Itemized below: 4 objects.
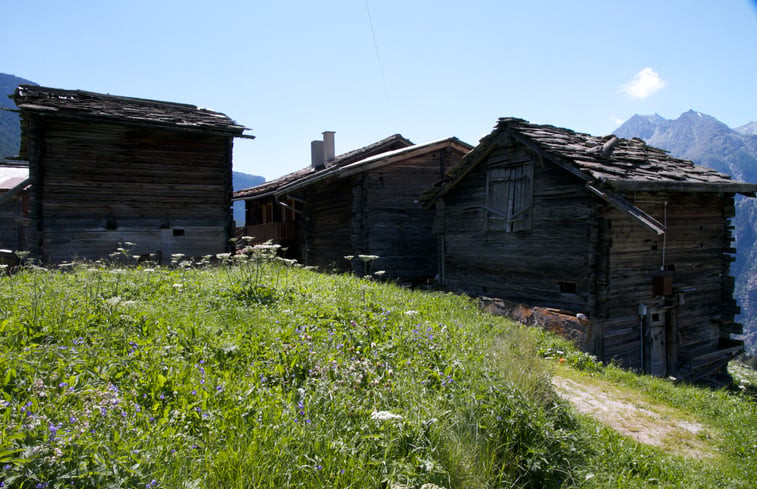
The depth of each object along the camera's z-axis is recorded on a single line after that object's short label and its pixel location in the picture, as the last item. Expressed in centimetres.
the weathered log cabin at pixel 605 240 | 1027
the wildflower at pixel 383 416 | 316
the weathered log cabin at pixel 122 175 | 1198
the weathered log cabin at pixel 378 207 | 1648
